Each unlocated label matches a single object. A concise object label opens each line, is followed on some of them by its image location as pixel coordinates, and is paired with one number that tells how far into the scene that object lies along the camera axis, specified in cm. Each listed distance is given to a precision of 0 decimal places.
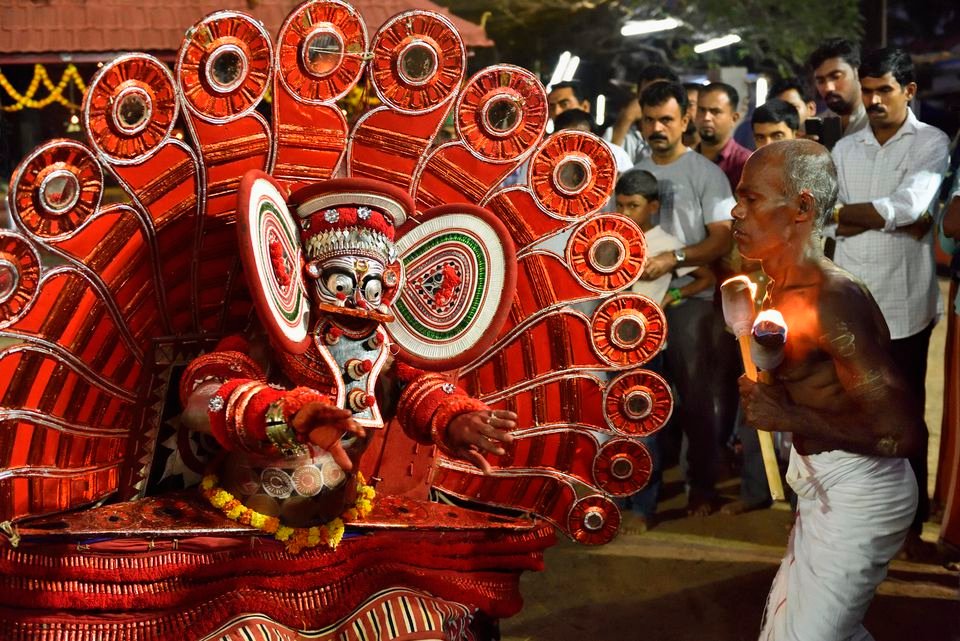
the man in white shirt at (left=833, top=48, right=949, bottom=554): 452
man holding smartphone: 512
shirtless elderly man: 264
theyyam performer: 264
